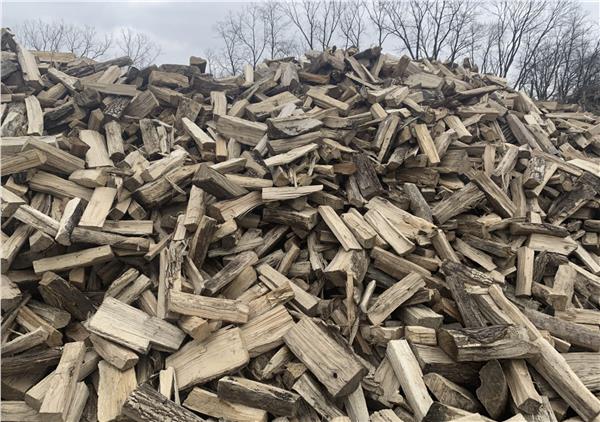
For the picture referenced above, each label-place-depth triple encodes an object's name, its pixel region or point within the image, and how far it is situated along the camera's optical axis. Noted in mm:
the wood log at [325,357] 2412
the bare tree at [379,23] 31719
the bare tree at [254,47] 33906
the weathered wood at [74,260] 2863
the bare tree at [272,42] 33341
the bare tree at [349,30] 32281
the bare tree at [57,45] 27200
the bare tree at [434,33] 31359
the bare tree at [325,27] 32656
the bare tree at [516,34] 29438
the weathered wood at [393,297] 2938
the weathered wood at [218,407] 2307
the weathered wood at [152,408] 2182
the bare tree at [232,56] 33828
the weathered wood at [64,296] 2768
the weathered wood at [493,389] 2410
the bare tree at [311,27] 33188
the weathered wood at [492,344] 2498
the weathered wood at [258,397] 2322
